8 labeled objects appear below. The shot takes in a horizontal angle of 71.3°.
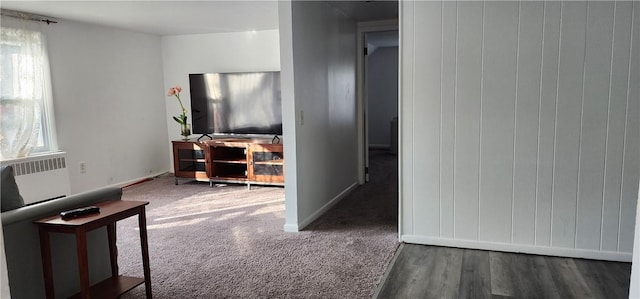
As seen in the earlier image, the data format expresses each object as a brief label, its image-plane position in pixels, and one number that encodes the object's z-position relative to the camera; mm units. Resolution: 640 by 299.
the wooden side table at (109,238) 2014
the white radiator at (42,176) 4406
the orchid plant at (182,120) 5906
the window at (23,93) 4336
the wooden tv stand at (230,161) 5316
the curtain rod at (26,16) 4305
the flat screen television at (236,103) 5551
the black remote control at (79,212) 2082
